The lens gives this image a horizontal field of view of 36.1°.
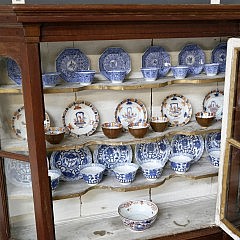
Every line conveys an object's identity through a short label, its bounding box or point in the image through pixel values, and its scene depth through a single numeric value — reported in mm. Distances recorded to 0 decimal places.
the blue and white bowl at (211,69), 1891
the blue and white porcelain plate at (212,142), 2133
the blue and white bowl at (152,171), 1873
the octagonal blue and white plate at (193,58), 1947
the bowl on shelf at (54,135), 1708
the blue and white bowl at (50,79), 1652
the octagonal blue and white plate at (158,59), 1892
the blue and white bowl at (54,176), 1786
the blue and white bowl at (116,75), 1741
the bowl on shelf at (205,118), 1919
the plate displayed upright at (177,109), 2001
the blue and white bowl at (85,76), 1708
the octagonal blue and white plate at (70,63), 1765
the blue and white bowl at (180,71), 1830
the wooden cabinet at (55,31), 1350
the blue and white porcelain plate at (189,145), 2086
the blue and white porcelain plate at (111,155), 1968
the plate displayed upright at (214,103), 2064
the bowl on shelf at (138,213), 1859
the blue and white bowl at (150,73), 1791
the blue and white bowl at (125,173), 1829
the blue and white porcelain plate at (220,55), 1992
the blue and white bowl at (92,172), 1816
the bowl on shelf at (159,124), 1869
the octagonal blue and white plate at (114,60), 1832
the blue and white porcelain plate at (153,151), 2034
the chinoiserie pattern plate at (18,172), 1595
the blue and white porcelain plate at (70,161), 1896
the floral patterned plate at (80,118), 1848
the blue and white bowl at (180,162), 1935
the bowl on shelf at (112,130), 1787
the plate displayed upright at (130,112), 1931
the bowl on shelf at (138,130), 1788
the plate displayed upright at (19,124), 1566
